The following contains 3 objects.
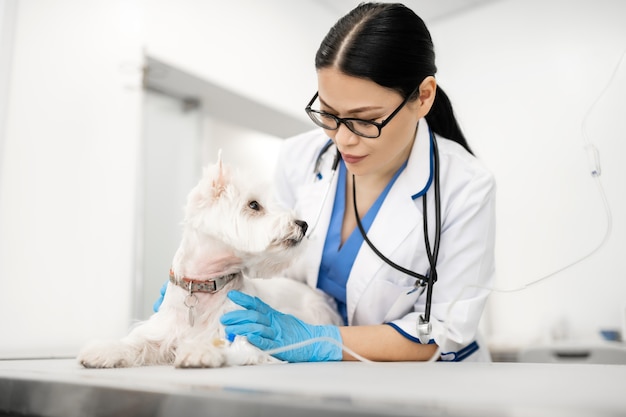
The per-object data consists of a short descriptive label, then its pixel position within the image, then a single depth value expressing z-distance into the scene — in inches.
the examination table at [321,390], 17.1
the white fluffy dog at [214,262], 44.1
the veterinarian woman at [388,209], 47.1
